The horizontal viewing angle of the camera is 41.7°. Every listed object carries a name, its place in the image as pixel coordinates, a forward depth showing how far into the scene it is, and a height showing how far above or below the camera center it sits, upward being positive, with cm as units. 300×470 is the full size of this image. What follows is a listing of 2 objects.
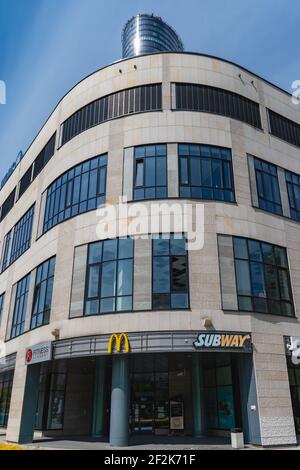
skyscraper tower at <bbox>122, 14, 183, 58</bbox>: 13200 +11806
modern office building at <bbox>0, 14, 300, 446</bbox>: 2027 +751
